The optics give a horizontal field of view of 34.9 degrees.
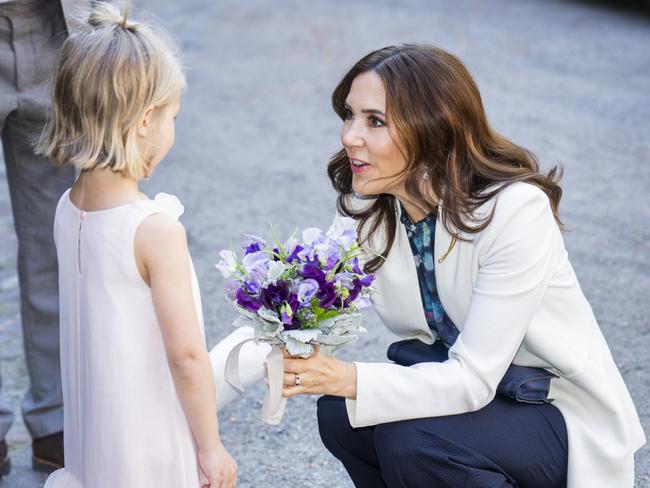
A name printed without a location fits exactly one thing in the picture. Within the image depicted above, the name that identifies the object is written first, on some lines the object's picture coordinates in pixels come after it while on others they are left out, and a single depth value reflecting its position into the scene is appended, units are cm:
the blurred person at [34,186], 340
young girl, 234
